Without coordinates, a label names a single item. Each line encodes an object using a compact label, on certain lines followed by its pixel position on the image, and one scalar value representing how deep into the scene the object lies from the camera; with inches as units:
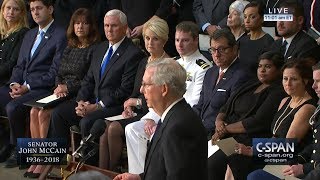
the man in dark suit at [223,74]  481.4
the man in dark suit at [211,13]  604.4
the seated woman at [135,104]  513.7
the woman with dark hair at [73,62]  574.6
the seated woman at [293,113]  419.8
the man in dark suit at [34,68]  593.3
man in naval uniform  485.1
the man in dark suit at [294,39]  491.2
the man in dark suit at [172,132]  301.4
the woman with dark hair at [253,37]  526.6
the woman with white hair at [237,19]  562.3
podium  342.6
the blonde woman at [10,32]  634.2
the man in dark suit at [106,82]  544.1
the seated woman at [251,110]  447.8
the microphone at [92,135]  344.4
